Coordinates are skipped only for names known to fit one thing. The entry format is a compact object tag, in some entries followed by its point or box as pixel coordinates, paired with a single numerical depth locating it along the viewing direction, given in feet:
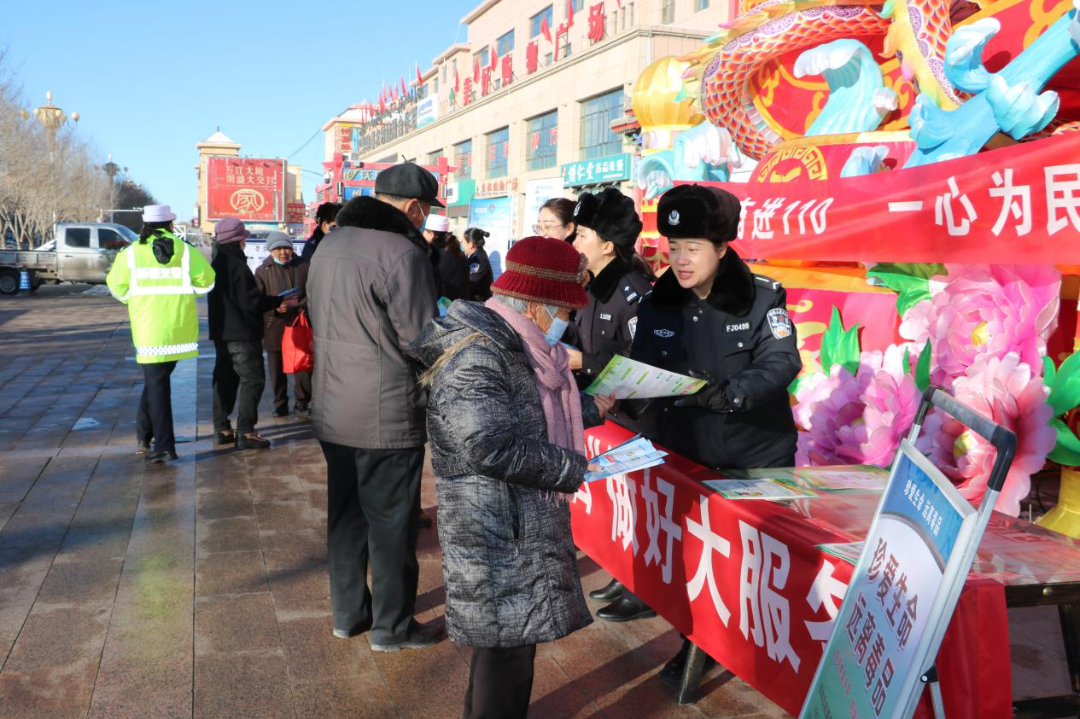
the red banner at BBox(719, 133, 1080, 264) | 11.68
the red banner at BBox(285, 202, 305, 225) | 205.36
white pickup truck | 84.64
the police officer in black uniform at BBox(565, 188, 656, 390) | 13.98
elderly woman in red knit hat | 7.57
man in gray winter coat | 11.48
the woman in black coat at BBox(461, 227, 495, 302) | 35.42
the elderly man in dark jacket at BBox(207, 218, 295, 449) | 23.02
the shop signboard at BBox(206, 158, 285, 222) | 146.00
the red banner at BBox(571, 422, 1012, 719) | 6.44
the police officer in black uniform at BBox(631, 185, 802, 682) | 10.57
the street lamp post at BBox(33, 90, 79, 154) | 168.96
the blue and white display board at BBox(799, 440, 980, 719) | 5.42
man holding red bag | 26.66
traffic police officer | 20.80
